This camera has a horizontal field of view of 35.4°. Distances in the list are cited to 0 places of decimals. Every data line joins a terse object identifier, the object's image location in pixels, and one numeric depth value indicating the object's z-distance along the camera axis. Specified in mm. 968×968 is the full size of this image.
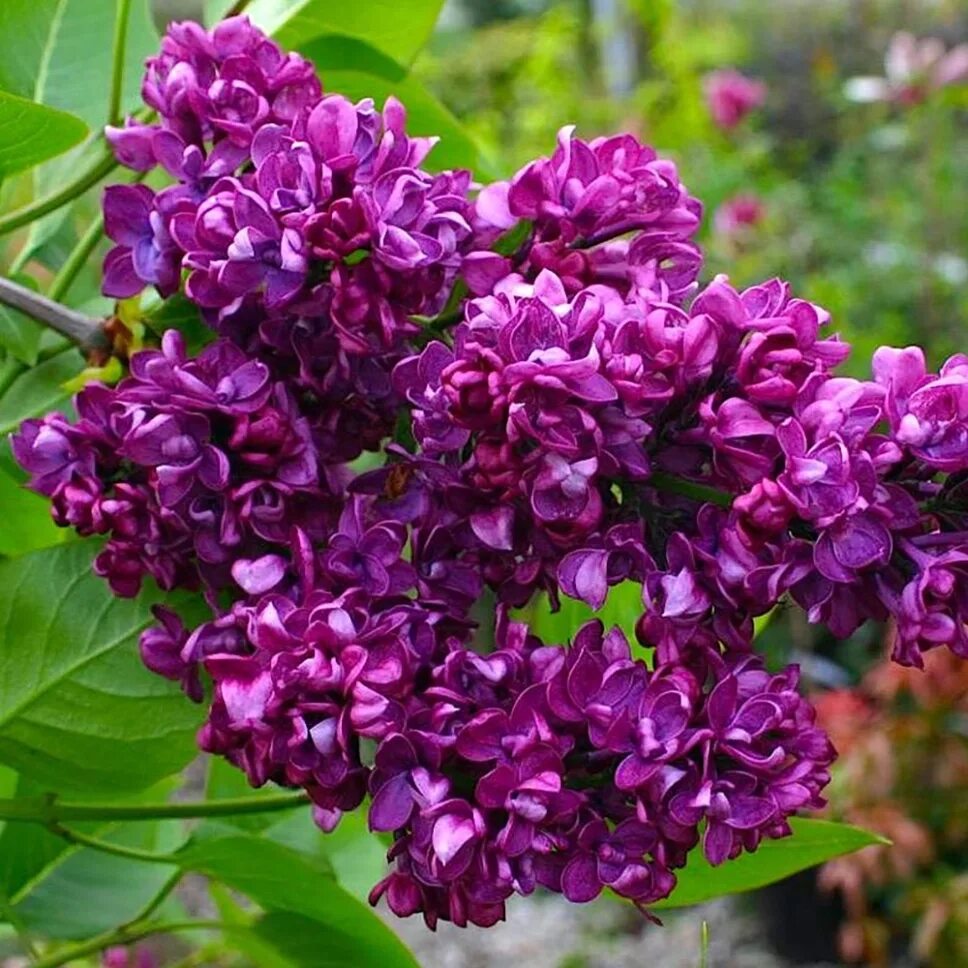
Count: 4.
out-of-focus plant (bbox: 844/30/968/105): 2947
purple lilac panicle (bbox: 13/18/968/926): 318
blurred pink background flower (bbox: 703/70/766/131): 3086
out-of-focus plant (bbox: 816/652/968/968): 1847
